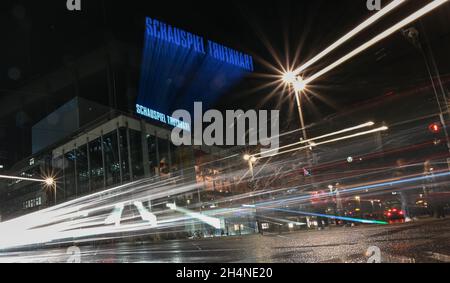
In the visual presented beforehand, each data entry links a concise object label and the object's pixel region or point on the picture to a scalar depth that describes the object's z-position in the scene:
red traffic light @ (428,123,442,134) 11.05
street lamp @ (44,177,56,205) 25.47
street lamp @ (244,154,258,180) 22.41
